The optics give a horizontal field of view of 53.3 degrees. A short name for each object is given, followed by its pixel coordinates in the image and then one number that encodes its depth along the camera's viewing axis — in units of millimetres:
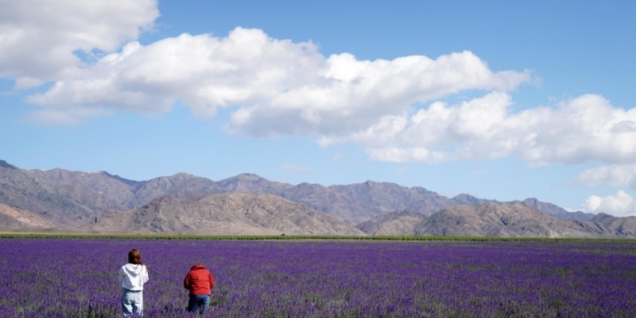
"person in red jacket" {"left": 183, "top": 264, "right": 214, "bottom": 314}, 11211
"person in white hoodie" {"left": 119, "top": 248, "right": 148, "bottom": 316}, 10797
